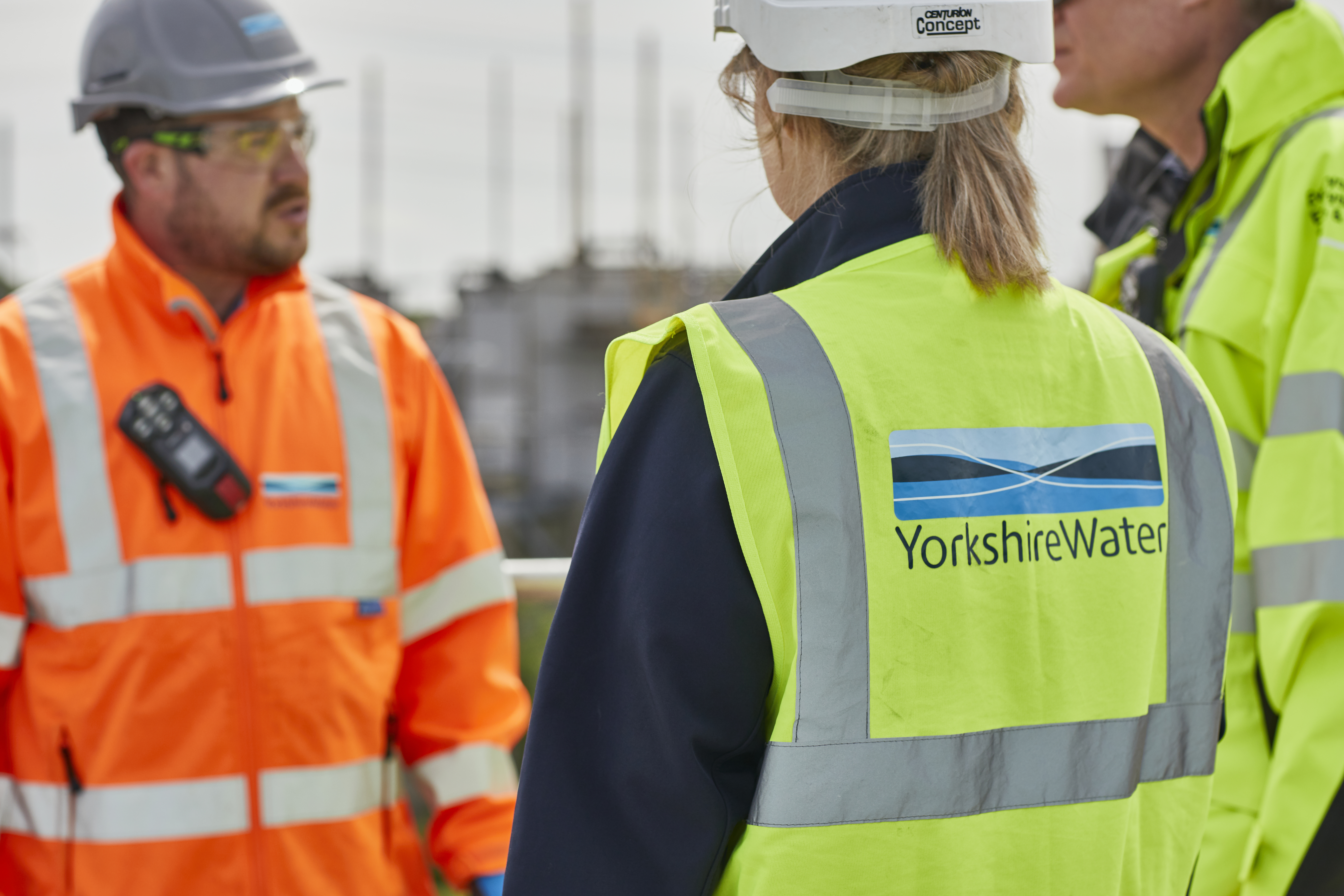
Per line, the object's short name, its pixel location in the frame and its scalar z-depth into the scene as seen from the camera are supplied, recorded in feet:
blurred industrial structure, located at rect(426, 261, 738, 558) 94.17
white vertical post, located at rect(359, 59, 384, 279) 115.34
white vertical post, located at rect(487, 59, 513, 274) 116.67
